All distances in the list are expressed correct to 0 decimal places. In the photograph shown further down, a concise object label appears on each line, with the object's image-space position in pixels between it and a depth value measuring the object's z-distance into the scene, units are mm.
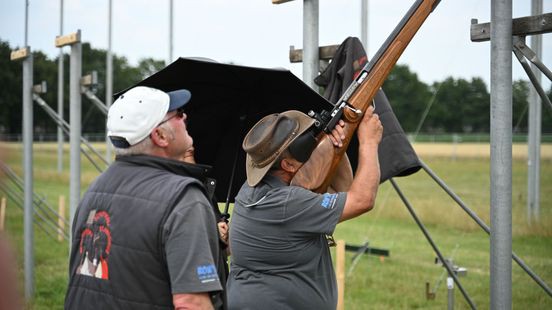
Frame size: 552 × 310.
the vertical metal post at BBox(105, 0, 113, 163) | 13627
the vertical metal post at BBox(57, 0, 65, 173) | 15953
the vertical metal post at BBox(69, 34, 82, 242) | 6312
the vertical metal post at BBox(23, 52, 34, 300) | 7324
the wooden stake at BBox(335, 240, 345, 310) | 5184
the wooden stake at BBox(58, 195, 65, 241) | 11932
